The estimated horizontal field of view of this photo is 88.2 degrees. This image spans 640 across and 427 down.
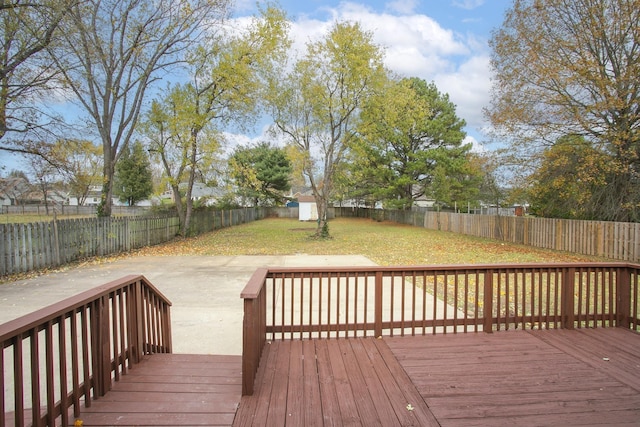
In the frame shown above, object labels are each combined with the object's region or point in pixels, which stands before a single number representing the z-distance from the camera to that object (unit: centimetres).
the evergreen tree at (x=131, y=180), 2803
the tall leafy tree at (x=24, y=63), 735
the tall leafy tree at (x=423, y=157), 2352
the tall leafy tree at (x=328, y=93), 1347
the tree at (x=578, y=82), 998
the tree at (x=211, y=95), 1380
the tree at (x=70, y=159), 845
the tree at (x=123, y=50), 1139
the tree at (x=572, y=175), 1053
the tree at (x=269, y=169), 3291
